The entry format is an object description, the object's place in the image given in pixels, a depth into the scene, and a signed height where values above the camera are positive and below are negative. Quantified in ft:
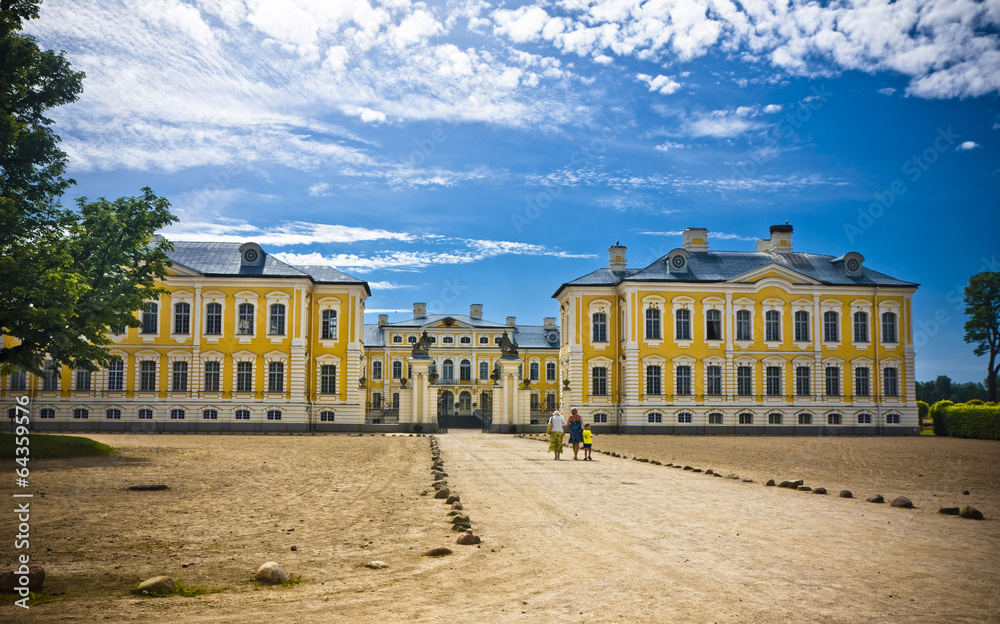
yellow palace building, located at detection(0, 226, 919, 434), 144.46 +4.28
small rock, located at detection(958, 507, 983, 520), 34.83 -6.23
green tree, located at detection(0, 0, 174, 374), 61.67 +12.49
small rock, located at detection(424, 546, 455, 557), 25.79 -5.93
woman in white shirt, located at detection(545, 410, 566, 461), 73.41 -5.28
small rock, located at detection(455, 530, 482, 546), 27.58 -5.89
